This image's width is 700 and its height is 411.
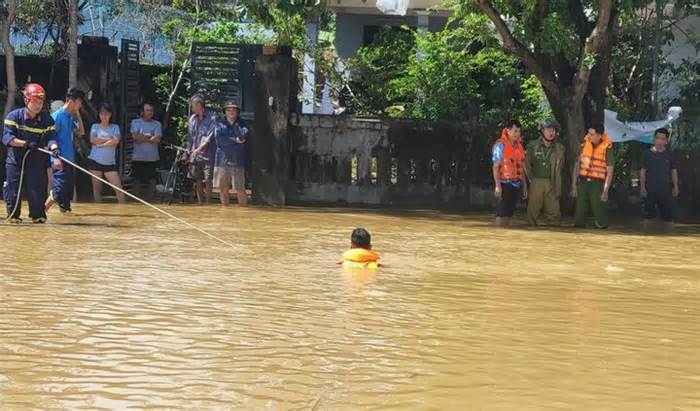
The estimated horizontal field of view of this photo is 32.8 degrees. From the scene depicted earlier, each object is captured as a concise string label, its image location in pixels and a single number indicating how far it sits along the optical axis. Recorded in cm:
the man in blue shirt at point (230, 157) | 1767
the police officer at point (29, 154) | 1324
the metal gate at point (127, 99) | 1945
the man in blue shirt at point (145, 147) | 1878
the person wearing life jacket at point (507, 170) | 1570
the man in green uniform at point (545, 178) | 1591
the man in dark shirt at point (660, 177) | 1697
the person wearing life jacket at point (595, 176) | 1575
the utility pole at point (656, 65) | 1817
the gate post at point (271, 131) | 1853
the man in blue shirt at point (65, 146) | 1466
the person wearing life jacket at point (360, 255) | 1008
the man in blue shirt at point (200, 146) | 1784
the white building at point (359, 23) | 2284
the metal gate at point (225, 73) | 1888
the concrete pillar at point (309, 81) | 2184
